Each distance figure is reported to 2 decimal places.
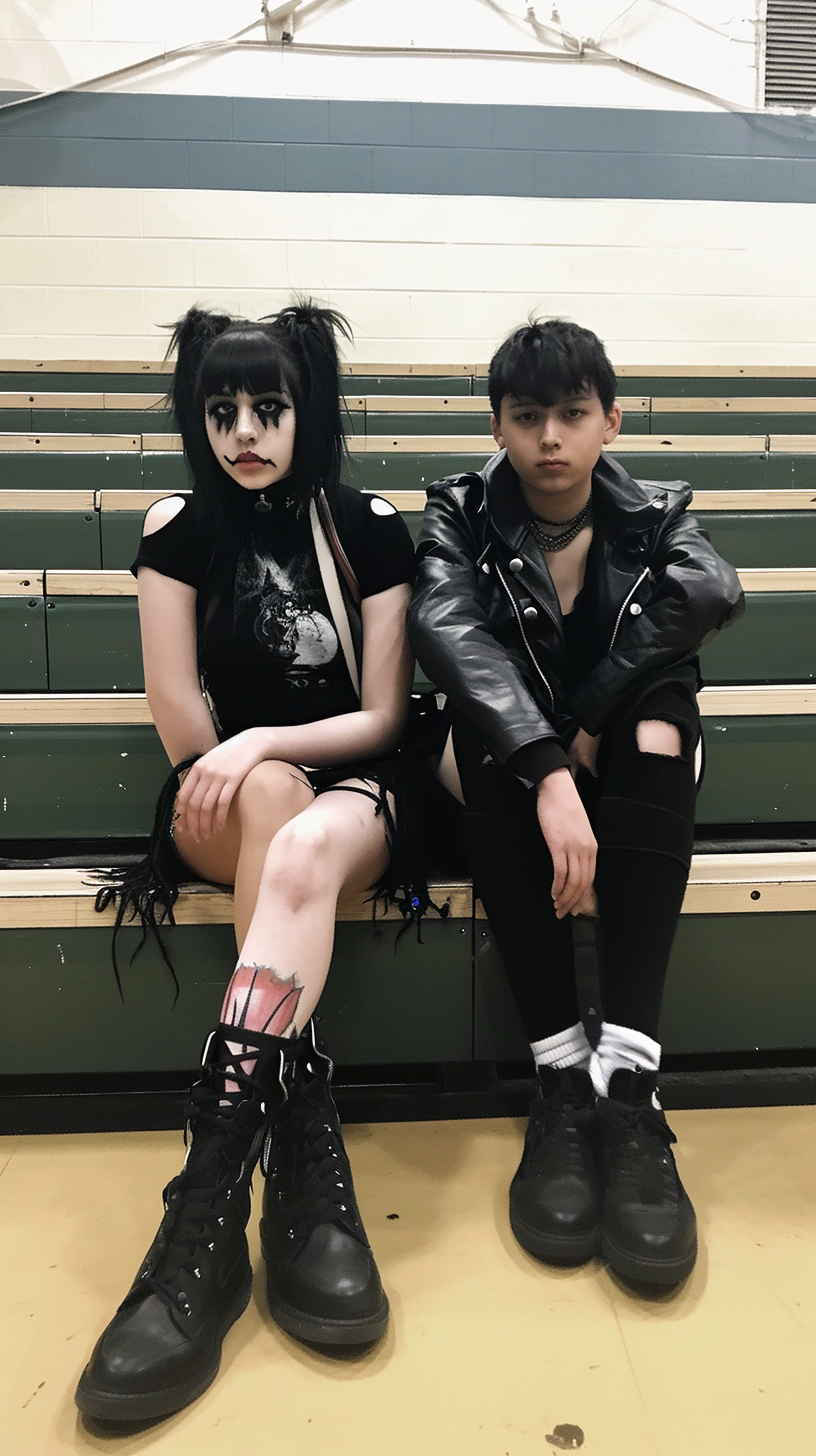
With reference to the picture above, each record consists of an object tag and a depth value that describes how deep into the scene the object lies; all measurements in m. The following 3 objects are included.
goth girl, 0.71
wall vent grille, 3.31
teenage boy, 0.84
